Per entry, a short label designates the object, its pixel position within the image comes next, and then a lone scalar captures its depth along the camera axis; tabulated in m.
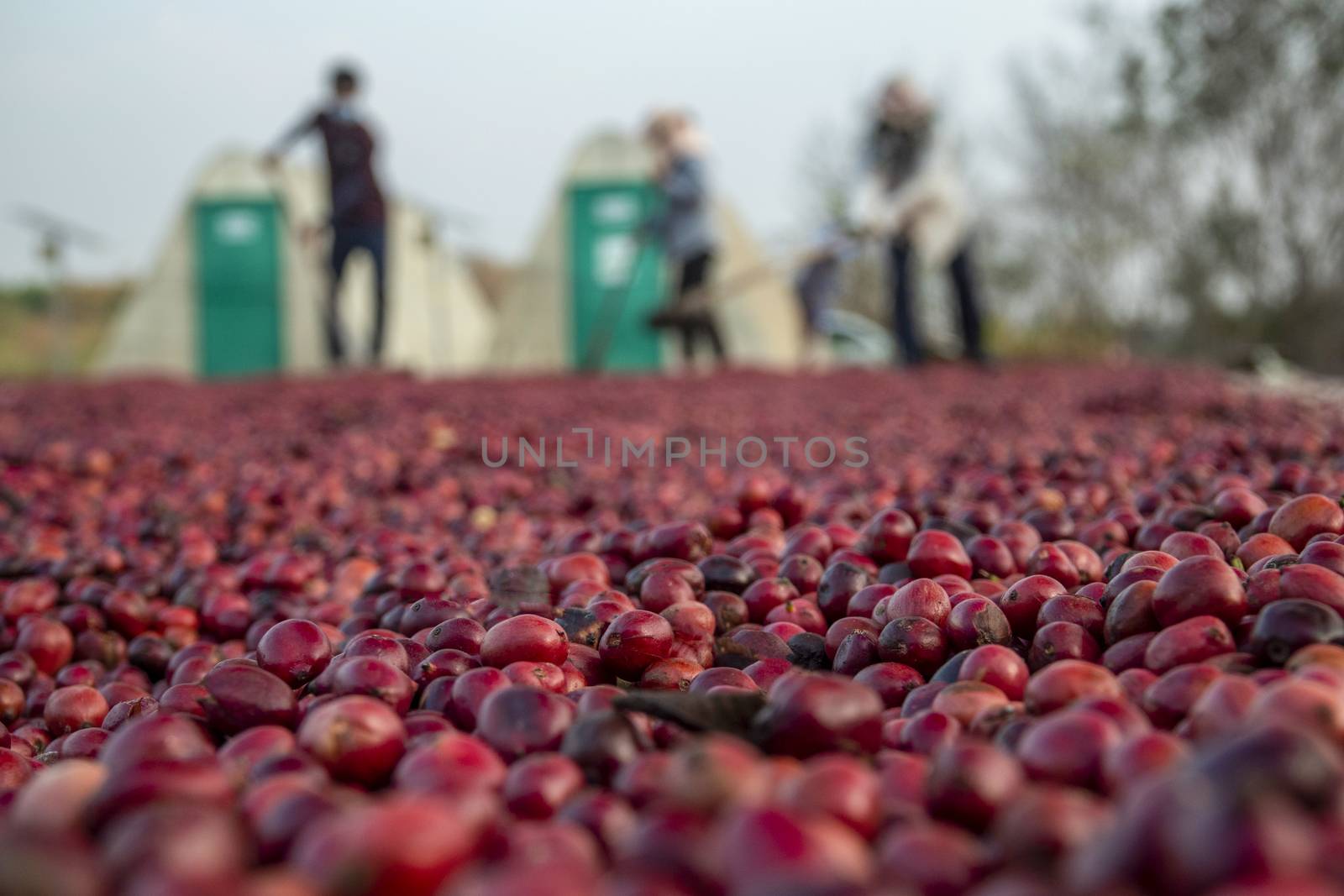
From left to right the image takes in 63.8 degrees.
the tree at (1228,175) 18.86
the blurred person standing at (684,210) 11.73
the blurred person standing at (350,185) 10.41
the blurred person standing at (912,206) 10.70
